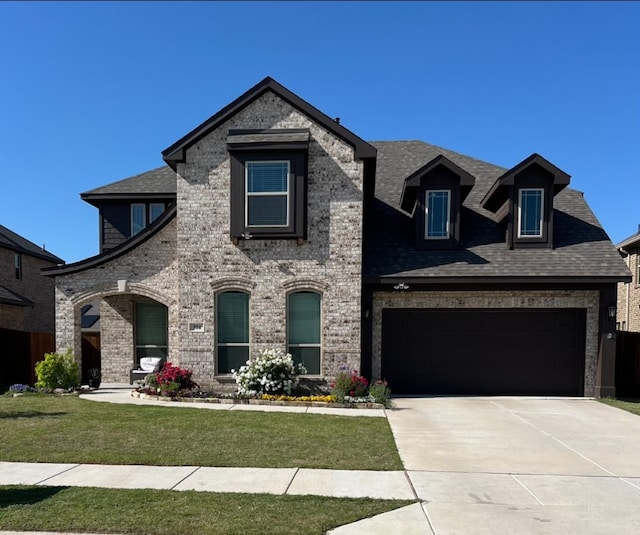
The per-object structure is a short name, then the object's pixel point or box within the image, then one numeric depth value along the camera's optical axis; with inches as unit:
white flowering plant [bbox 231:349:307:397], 434.0
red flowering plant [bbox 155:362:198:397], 442.9
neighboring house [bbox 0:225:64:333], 788.0
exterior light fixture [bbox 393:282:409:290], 470.3
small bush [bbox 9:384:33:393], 484.7
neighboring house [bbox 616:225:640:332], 796.6
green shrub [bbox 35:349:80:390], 475.8
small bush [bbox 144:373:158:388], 457.6
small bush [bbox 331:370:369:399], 430.6
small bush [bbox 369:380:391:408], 416.5
